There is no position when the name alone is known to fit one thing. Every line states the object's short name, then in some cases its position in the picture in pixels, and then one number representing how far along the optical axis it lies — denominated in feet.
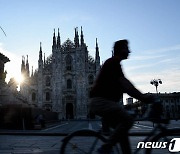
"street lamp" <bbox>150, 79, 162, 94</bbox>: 83.89
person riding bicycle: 6.49
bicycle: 6.32
